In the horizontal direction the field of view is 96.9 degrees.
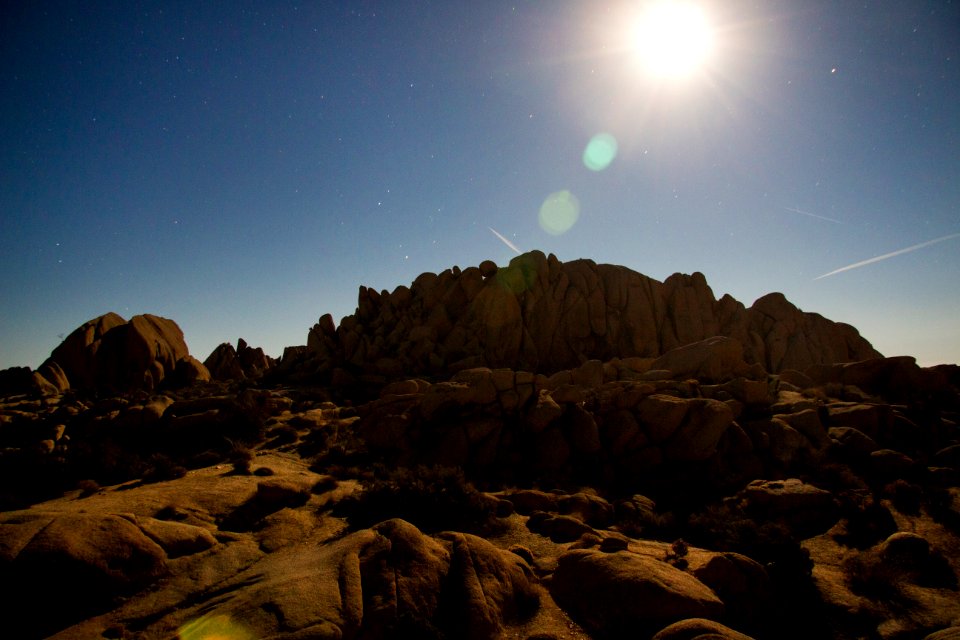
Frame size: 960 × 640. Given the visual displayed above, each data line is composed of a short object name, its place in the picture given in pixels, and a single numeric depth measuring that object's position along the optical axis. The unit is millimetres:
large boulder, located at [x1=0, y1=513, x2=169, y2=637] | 6996
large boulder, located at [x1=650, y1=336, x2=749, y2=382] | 29406
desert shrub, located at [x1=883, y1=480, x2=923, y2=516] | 15031
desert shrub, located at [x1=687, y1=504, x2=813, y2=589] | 10508
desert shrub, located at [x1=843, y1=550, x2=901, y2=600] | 10281
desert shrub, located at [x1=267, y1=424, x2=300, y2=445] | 22689
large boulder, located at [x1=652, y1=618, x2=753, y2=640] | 6387
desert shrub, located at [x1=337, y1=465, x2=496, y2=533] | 12305
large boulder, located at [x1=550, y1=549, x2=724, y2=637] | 7688
